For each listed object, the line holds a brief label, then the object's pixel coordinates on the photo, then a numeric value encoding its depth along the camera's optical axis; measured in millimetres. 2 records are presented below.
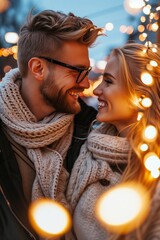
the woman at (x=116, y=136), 1578
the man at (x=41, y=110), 1672
